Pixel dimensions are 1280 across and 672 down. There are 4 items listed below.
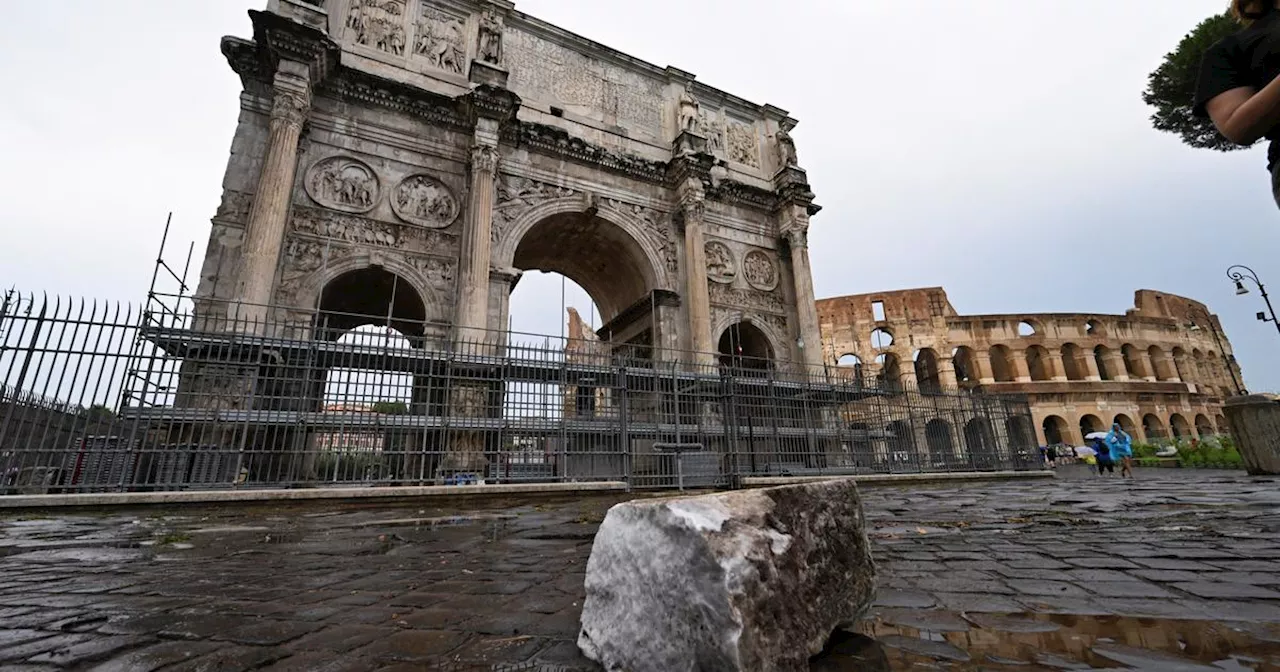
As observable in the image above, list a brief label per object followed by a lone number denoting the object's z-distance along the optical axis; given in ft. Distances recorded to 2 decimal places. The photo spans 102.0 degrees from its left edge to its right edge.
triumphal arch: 33.37
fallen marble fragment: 3.26
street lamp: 44.73
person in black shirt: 6.24
